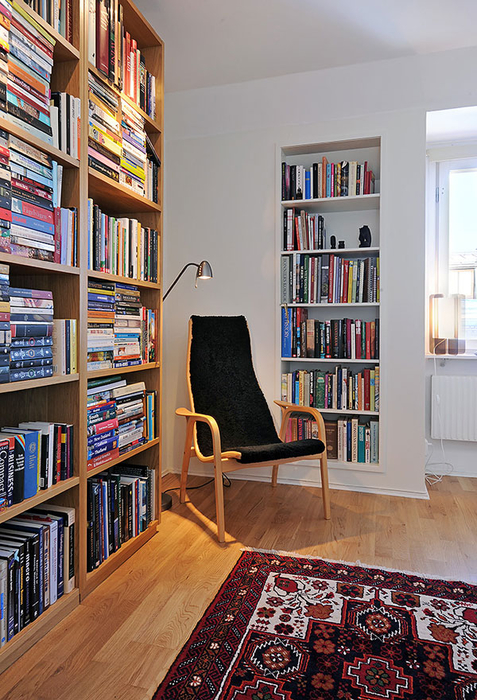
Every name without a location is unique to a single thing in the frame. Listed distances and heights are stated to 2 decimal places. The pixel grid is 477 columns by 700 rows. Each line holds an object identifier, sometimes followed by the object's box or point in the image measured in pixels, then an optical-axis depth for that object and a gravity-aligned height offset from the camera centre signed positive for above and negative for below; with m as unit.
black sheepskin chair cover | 2.71 -0.29
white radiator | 3.32 -0.47
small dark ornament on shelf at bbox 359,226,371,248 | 3.06 +0.64
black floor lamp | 2.78 +0.37
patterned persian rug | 1.35 -0.96
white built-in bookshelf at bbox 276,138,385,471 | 3.06 +0.70
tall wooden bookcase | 1.64 +0.06
